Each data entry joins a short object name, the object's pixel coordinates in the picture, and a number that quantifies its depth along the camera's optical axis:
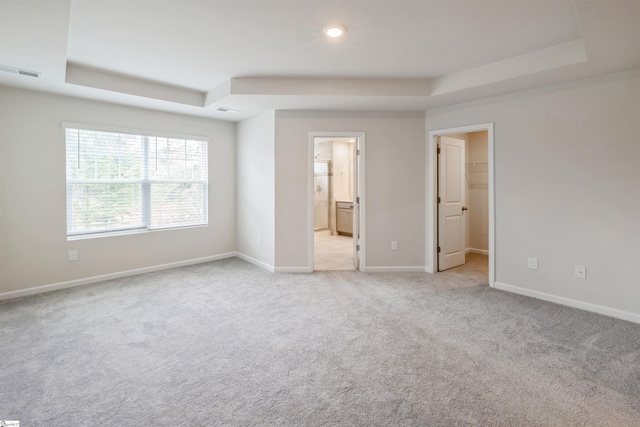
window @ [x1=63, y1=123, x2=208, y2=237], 4.26
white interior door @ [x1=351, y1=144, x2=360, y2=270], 4.91
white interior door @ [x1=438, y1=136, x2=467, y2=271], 4.84
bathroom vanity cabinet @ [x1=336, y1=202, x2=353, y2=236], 8.43
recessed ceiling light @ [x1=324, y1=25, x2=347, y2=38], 2.64
